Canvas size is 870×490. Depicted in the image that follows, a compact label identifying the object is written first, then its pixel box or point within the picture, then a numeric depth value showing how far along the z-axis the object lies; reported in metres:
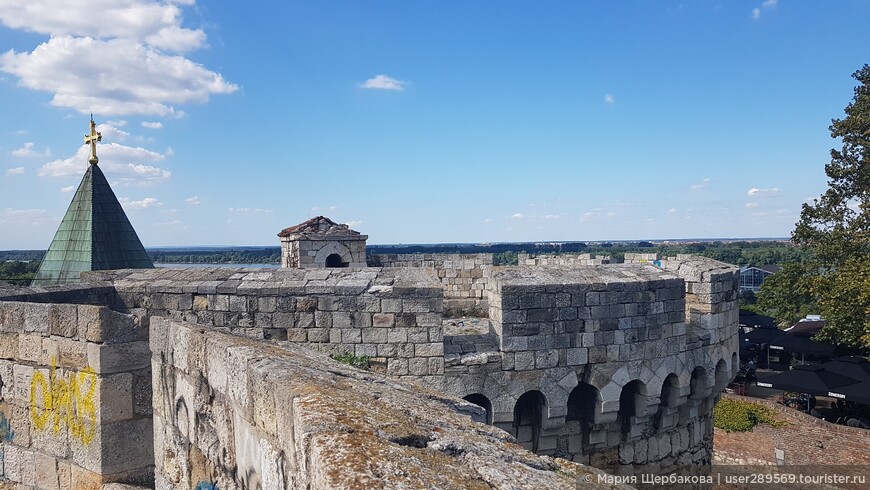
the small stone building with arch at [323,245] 18.91
